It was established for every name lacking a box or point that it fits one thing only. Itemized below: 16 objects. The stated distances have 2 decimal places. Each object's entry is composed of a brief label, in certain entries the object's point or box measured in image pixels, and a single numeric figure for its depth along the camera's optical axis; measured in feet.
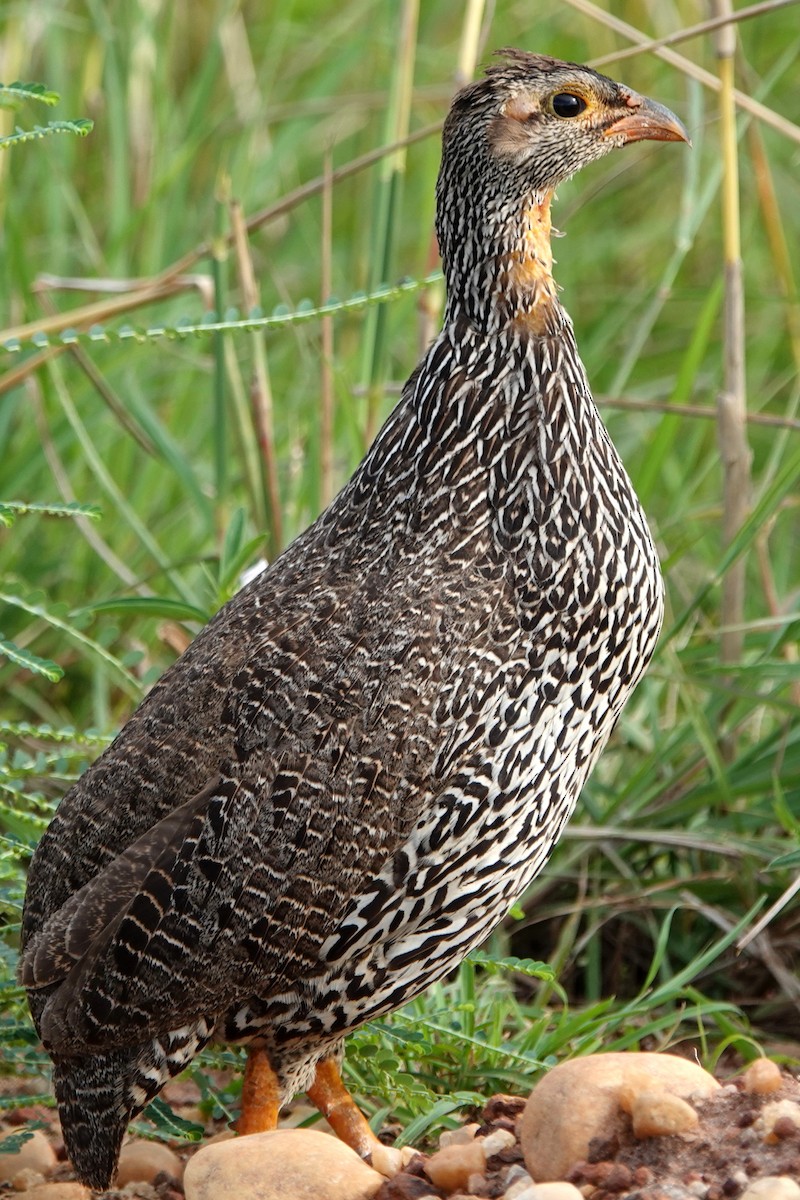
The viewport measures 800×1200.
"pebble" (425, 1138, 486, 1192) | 21.35
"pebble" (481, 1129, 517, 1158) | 22.21
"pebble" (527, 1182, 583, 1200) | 18.89
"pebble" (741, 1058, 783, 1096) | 20.81
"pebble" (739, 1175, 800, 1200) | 18.35
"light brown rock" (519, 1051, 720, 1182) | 20.57
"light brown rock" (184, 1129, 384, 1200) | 20.45
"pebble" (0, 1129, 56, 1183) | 26.18
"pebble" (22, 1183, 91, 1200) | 24.73
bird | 23.40
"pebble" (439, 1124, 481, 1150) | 23.17
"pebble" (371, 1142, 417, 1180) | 23.08
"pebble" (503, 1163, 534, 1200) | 20.58
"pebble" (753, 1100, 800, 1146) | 19.93
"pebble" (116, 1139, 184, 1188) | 25.99
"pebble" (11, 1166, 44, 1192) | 25.63
